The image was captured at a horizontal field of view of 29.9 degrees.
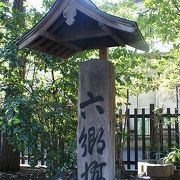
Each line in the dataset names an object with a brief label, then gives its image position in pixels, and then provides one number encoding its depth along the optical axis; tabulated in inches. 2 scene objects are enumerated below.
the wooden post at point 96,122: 169.3
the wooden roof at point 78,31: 162.1
